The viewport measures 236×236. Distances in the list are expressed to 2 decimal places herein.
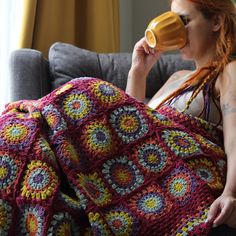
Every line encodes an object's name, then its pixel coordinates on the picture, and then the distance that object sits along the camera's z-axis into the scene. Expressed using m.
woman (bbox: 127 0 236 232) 2.39
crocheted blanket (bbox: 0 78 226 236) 2.02
